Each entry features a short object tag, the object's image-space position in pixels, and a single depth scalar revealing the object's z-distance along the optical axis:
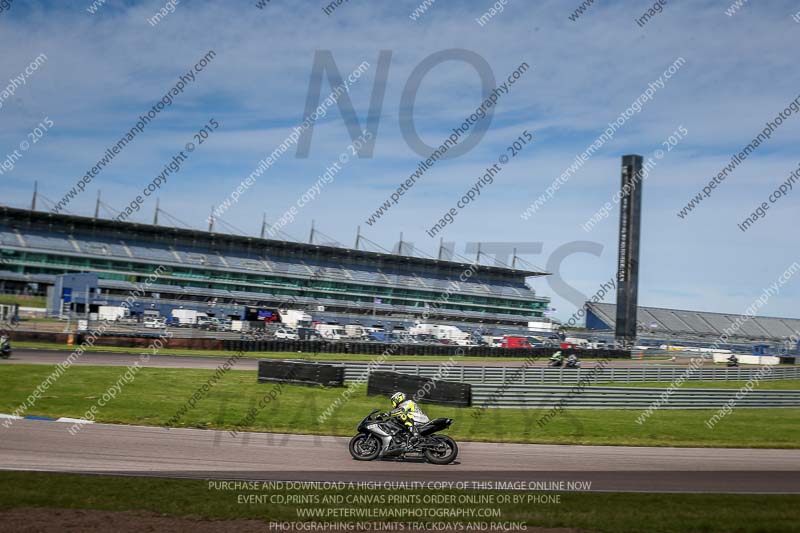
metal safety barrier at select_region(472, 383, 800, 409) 23.17
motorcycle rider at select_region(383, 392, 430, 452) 13.71
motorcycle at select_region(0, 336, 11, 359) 29.08
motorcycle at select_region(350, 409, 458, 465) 13.60
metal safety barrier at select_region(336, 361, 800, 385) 27.95
